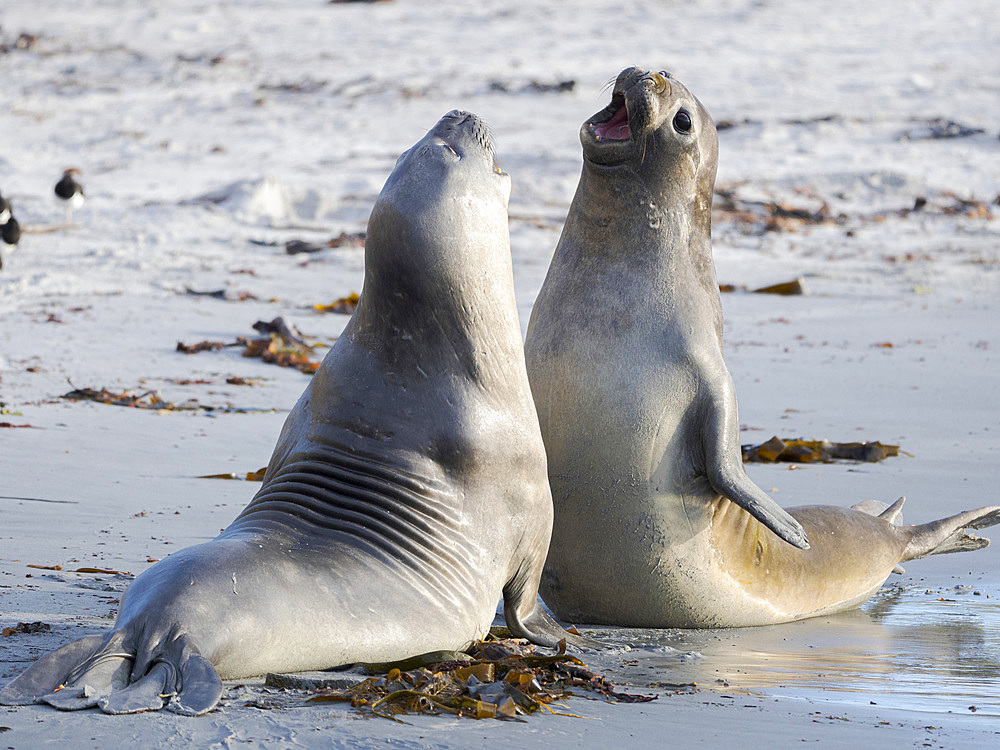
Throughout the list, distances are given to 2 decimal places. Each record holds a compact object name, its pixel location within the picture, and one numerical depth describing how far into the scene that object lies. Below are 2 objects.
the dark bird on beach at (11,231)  25.98
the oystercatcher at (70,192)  30.94
